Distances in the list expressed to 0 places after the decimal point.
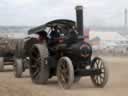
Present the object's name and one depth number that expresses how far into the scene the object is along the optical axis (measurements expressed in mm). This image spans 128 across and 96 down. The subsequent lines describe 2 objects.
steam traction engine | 13484
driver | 14692
